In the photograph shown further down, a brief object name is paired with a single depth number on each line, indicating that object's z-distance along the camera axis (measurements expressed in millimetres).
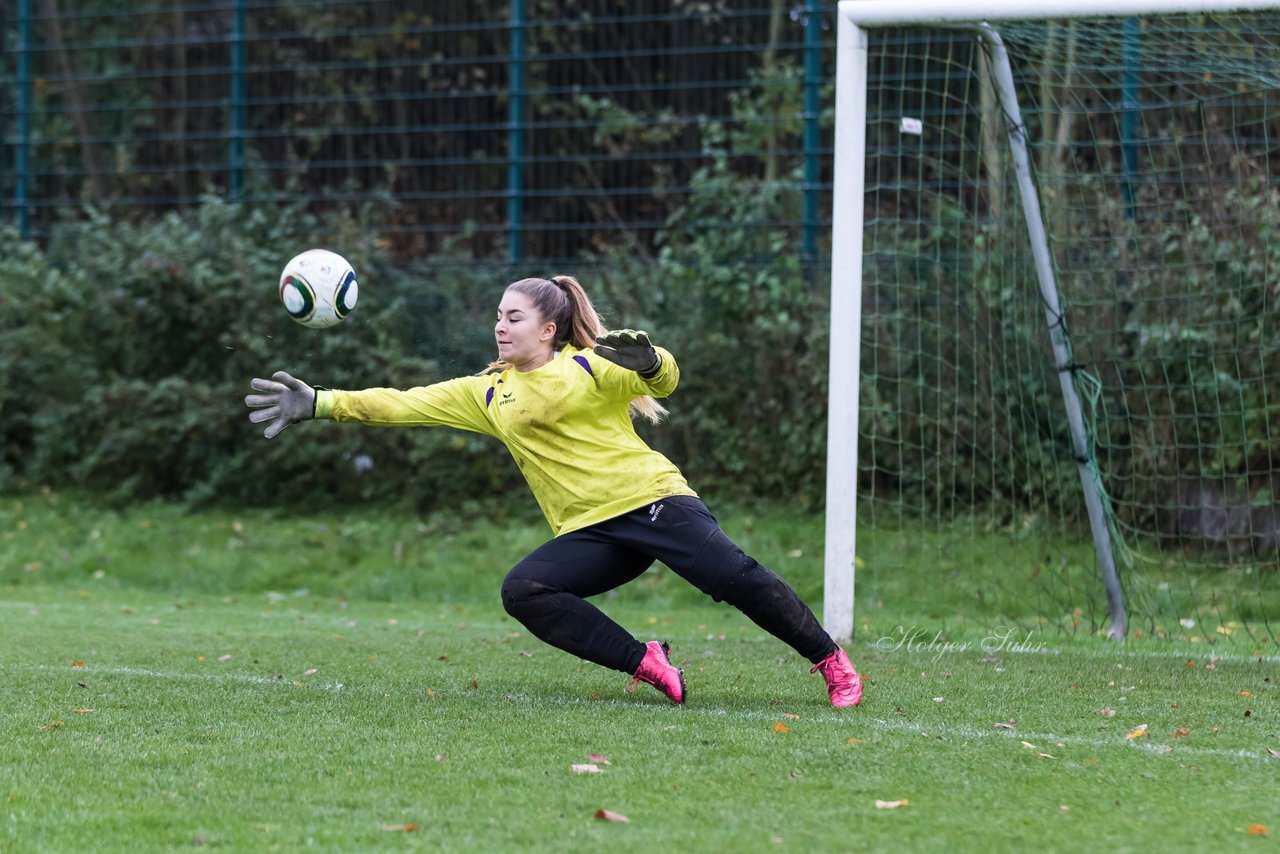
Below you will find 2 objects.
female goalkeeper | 10844
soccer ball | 11773
